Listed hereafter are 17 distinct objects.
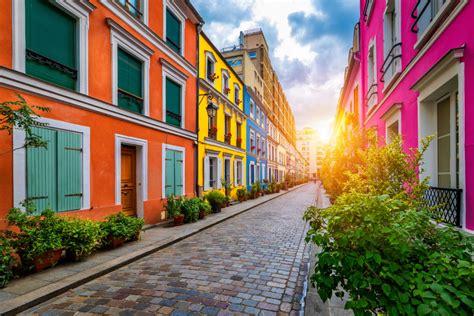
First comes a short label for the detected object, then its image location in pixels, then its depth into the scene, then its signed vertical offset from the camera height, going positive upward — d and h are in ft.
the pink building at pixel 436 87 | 11.87 +4.58
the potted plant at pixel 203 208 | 34.71 -6.48
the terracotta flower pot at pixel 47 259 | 15.11 -5.87
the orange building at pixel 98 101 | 17.17 +5.48
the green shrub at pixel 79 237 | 16.49 -4.94
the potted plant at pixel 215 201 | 41.27 -6.37
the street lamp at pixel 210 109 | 39.88 +8.12
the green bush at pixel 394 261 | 5.53 -2.54
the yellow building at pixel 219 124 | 44.70 +7.88
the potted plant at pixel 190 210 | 31.76 -6.11
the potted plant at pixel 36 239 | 14.80 -4.52
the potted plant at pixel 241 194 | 60.29 -7.71
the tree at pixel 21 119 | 14.16 +2.49
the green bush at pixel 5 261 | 13.12 -5.20
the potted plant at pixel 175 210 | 30.40 -5.85
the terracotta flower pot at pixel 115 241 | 20.15 -6.32
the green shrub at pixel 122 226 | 20.10 -5.26
